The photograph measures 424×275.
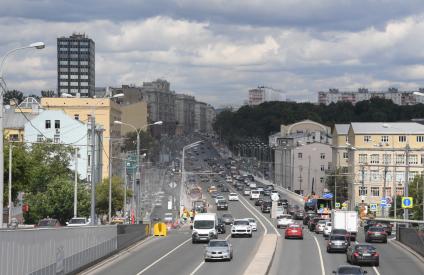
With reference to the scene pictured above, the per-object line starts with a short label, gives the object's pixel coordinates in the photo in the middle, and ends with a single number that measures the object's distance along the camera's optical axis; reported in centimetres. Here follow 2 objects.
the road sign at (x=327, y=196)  12462
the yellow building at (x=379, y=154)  14738
